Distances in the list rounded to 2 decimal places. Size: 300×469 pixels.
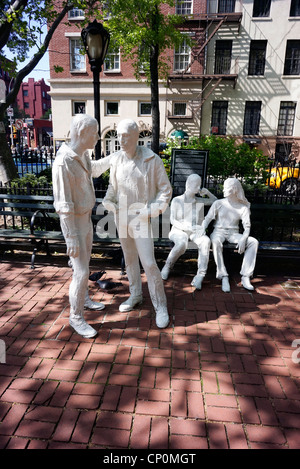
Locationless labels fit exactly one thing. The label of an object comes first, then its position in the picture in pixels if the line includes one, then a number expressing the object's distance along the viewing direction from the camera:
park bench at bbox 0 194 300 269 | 5.17
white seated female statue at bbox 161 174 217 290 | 4.65
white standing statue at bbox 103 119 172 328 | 3.39
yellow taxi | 6.09
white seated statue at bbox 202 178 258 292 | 4.68
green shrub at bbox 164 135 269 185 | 7.14
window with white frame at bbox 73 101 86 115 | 24.01
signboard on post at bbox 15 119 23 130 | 15.68
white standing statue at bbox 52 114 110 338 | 3.05
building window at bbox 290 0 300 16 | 20.99
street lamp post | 5.73
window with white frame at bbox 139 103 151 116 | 23.53
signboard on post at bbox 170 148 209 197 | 5.94
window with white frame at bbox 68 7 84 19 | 22.70
